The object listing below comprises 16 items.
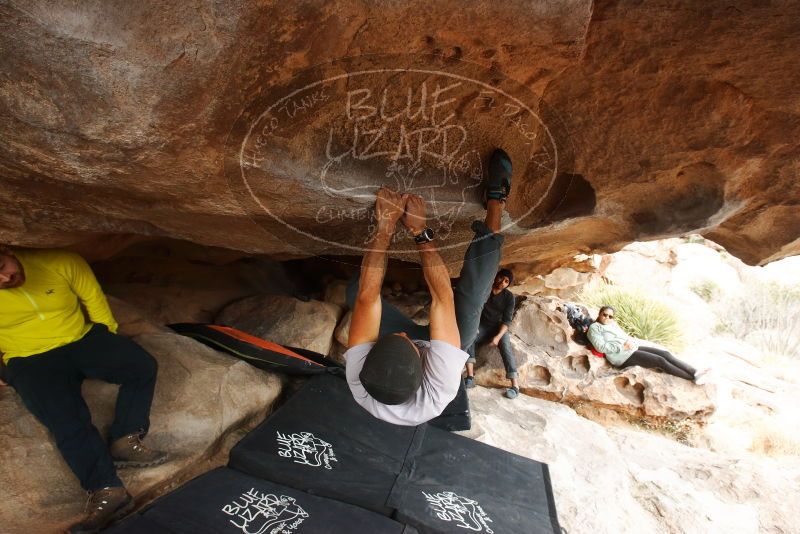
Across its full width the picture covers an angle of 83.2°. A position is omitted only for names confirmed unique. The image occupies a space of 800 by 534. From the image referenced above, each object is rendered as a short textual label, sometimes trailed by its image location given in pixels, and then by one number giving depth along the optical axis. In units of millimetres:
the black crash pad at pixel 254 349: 3479
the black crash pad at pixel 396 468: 2623
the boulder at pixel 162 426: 2207
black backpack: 5266
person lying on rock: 4902
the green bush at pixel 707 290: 11914
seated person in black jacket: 4543
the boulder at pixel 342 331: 4758
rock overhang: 1297
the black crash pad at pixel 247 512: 2203
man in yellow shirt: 2199
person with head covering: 2055
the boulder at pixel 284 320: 4457
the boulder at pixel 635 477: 3139
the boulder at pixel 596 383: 4734
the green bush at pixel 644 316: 7934
